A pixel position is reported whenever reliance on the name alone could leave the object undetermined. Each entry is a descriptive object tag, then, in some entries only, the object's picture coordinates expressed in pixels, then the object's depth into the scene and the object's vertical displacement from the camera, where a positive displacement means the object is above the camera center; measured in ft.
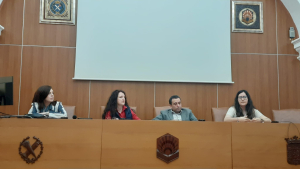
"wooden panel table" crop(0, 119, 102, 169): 7.31 -1.30
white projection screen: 13.35 +2.66
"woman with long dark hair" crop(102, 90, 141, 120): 10.51 -0.54
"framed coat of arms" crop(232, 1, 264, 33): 14.24 +4.06
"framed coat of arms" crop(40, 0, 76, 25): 13.44 +4.00
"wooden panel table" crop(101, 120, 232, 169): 7.51 -1.36
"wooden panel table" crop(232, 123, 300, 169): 7.77 -1.44
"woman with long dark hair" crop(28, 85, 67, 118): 10.24 -0.32
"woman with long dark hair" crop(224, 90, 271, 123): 10.73 -0.52
